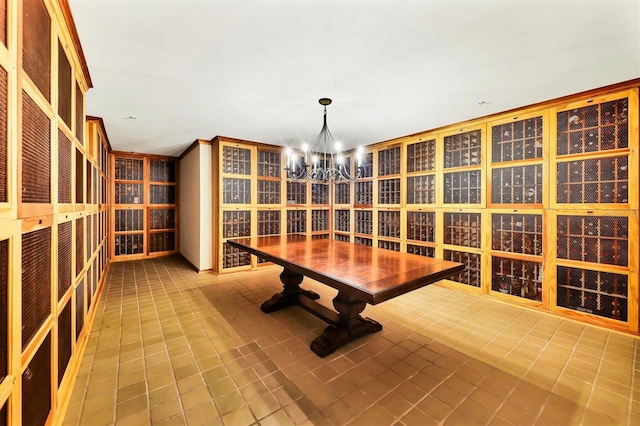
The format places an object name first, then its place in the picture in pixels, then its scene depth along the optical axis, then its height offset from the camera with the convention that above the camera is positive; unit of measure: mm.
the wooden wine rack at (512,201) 2926 +166
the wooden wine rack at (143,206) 6289 +154
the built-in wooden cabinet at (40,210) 1046 +9
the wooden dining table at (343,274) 1987 -500
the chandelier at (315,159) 3096 +749
